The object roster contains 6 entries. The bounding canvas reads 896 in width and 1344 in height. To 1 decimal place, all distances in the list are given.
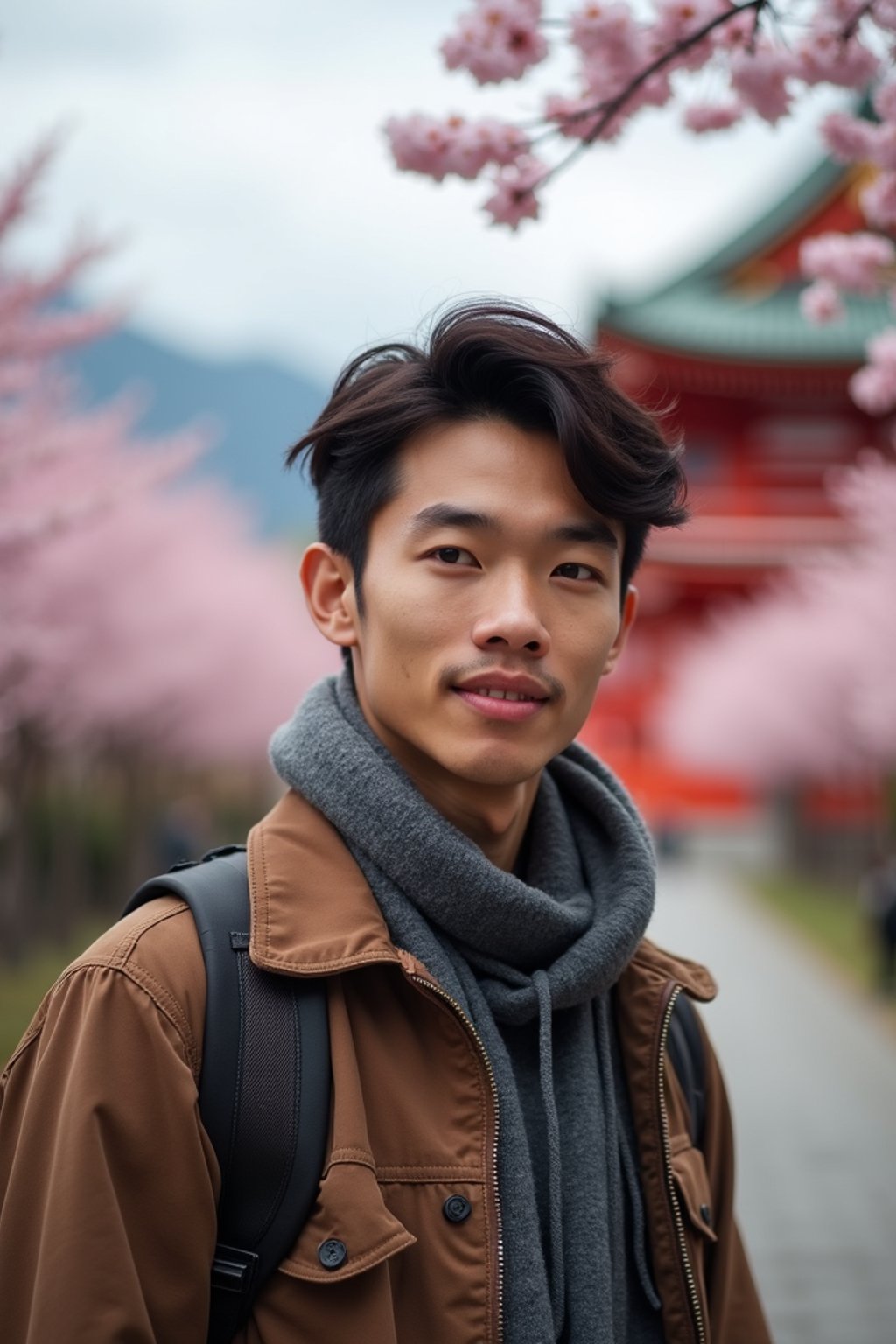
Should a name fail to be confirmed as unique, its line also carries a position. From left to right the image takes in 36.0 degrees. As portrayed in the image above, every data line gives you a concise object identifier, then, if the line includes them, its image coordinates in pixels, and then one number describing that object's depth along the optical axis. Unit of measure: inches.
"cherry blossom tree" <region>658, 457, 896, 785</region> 395.2
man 56.8
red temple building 975.6
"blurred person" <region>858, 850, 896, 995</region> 436.1
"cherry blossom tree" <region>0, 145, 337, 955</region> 252.7
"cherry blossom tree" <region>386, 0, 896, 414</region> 123.3
